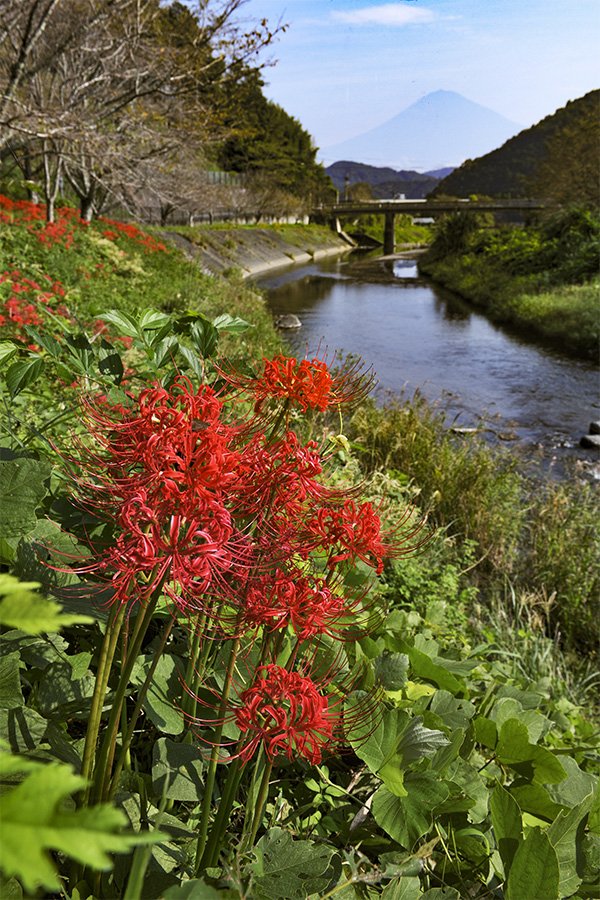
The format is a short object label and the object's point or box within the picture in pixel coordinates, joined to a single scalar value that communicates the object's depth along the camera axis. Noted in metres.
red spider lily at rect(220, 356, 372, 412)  0.99
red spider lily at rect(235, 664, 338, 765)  0.90
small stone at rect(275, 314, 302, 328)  16.98
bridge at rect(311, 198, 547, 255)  41.50
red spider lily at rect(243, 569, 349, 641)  0.92
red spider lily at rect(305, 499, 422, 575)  0.97
